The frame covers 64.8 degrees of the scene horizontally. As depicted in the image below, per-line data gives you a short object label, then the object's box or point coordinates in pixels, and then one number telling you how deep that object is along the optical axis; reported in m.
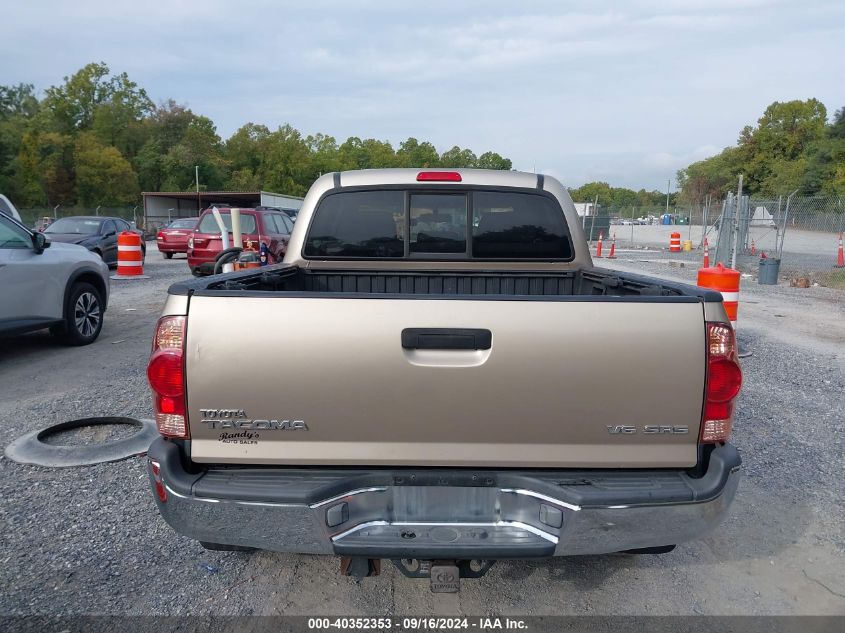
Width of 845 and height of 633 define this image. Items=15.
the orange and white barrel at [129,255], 16.03
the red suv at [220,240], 15.86
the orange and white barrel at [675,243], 30.55
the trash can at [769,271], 17.42
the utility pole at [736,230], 18.19
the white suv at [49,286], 7.16
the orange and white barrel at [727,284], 8.41
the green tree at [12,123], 54.44
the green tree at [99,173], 62.16
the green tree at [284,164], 90.50
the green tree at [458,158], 104.31
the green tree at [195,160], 74.94
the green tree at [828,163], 51.28
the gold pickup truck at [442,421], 2.46
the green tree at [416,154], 104.44
